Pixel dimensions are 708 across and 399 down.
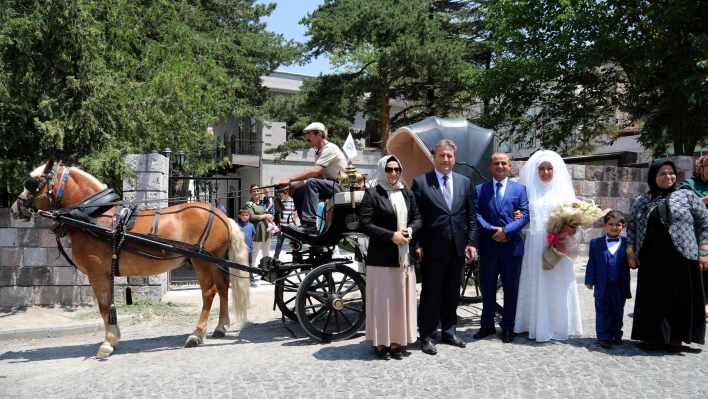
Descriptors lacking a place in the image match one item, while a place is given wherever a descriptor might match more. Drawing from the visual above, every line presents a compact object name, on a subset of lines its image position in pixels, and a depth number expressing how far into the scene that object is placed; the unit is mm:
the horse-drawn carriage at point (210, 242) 6109
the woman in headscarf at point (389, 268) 5305
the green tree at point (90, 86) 8641
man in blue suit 5824
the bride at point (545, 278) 5820
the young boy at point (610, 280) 5621
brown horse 6188
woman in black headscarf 5270
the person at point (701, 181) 6223
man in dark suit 5469
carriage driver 6492
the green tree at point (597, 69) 13125
